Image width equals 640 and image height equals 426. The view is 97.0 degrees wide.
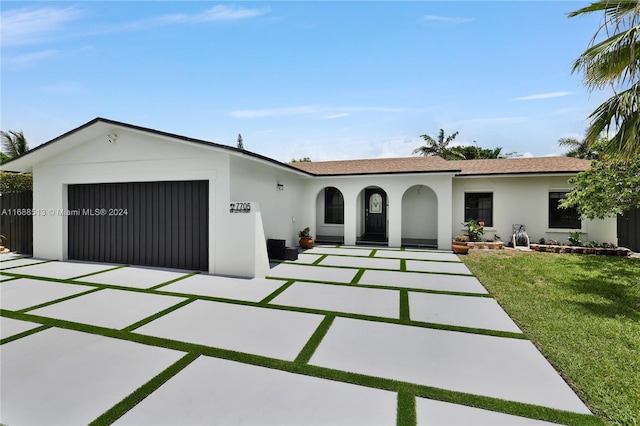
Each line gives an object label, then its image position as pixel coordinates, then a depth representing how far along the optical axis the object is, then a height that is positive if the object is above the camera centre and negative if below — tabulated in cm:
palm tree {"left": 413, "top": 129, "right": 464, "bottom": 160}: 2948 +682
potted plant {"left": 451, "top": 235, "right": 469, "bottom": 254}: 1075 -128
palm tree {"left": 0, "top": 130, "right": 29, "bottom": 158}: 1980 +495
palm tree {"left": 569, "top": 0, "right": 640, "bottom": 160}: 500 +269
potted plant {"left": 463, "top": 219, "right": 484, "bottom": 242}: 1229 -79
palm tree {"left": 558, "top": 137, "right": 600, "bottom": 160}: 2592 +598
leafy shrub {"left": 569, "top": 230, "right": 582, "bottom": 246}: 1163 -110
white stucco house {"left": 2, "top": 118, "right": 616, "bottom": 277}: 762 +51
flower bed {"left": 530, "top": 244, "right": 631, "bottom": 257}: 1053 -147
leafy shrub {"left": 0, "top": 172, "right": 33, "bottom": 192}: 1549 +171
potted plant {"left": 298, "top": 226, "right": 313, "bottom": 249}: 1212 -120
